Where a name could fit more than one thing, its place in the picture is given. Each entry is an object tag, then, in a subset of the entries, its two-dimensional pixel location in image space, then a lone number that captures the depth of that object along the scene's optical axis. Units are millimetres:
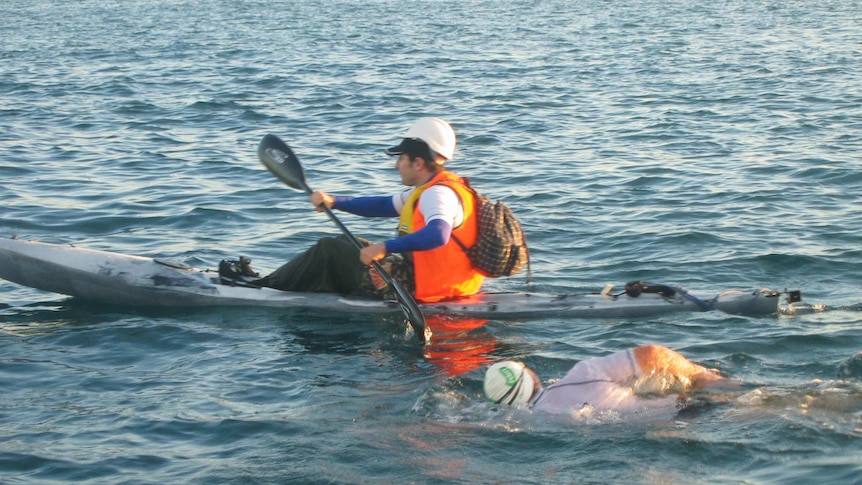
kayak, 7004
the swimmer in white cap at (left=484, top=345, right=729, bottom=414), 5027
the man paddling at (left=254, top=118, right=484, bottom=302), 6453
